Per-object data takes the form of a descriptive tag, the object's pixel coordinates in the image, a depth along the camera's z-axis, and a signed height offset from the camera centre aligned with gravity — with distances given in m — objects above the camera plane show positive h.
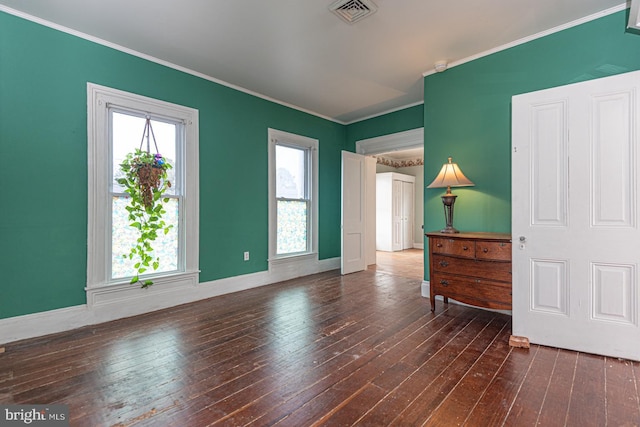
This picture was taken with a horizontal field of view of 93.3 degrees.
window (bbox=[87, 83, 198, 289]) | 2.94 +0.36
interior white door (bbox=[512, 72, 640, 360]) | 2.14 -0.02
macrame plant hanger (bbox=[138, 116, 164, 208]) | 3.17 +0.39
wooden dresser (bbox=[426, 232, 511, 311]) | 2.71 -0.52
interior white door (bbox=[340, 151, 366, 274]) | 5.11 +0.02
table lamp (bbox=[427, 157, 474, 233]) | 3.21 +0.34
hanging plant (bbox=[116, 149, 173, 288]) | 3.14 +0.18
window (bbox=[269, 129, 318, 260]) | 4.56 +0.32
